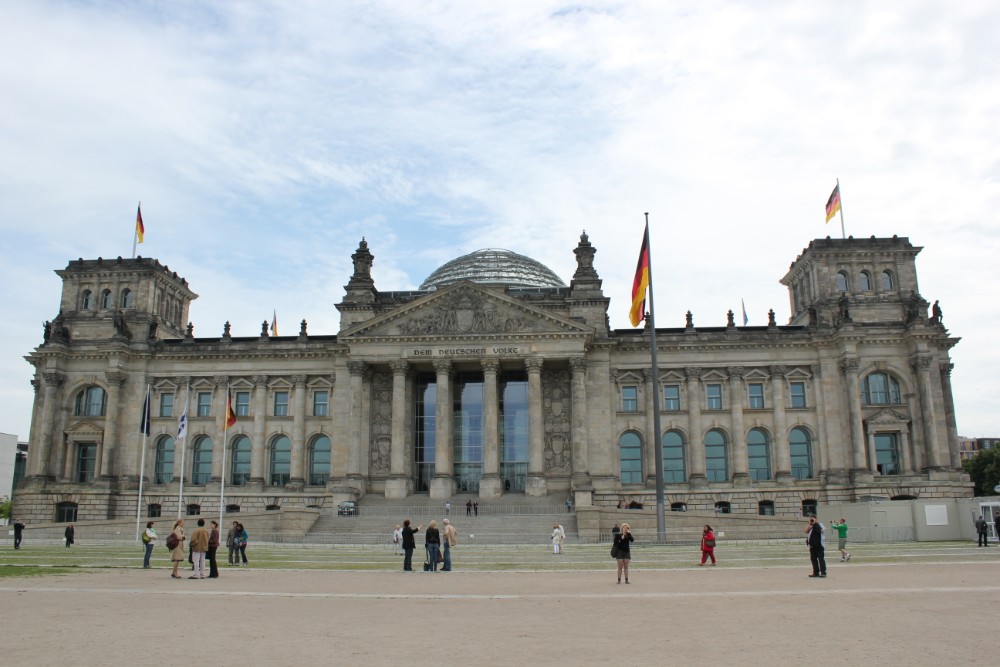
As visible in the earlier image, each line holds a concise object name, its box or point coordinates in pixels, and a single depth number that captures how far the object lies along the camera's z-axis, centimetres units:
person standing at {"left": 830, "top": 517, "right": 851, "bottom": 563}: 3275
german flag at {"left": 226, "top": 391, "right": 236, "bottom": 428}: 5342
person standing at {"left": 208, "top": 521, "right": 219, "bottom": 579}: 2719
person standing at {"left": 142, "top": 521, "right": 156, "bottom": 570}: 3147
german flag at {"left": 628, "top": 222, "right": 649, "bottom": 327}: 4891
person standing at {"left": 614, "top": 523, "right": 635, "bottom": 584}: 2444
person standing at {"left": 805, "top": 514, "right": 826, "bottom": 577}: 2506
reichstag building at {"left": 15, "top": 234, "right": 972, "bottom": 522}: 6366
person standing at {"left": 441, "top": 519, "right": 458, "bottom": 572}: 3089
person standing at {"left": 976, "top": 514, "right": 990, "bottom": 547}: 3914
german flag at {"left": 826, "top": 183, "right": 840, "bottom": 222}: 6938
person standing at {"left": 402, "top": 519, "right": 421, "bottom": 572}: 3098
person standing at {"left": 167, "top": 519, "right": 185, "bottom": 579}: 2730
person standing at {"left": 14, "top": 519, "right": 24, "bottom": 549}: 4484
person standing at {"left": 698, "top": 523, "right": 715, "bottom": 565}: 3082
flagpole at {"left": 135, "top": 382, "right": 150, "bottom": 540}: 5558
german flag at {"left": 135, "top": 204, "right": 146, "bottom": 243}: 7369
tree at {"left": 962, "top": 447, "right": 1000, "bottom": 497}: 9000
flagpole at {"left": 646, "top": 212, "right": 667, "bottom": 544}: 4491
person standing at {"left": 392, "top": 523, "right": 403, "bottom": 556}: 4057
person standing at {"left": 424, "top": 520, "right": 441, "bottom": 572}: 3039
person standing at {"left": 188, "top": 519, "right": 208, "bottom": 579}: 2689
